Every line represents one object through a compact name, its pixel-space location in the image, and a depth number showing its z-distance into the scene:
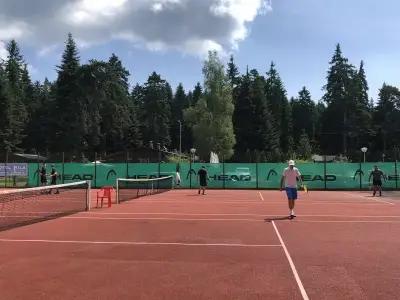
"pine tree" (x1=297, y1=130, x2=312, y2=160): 94.19
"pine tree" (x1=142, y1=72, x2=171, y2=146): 114.62
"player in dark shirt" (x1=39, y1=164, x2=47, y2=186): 30.55
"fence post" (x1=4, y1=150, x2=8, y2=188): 39.81
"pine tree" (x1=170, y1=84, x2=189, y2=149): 128.12
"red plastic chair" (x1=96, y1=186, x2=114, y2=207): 20.62
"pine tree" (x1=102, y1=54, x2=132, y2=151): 95.05
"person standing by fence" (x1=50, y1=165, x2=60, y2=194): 30.23
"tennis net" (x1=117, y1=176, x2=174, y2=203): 31.06
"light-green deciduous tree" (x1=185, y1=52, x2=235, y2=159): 81.56
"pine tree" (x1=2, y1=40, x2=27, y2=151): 87.56
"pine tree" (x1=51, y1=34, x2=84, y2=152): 85.62
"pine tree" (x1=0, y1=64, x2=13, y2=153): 86.38
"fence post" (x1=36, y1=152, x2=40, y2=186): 39.42
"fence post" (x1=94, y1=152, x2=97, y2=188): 39.89
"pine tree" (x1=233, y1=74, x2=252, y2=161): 98.31
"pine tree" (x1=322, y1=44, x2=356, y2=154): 109.09
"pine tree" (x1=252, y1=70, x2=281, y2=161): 98.38
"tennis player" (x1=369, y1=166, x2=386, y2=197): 29.62
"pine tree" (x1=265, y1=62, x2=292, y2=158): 119.75
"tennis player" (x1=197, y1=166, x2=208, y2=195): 30.49
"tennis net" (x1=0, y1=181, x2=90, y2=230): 16.02
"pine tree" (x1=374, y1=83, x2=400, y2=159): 103.88
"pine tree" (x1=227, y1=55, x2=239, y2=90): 117.29
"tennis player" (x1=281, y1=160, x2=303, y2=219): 16.81
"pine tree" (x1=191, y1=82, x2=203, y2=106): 136.84
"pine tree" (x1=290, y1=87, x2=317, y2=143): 131.00
